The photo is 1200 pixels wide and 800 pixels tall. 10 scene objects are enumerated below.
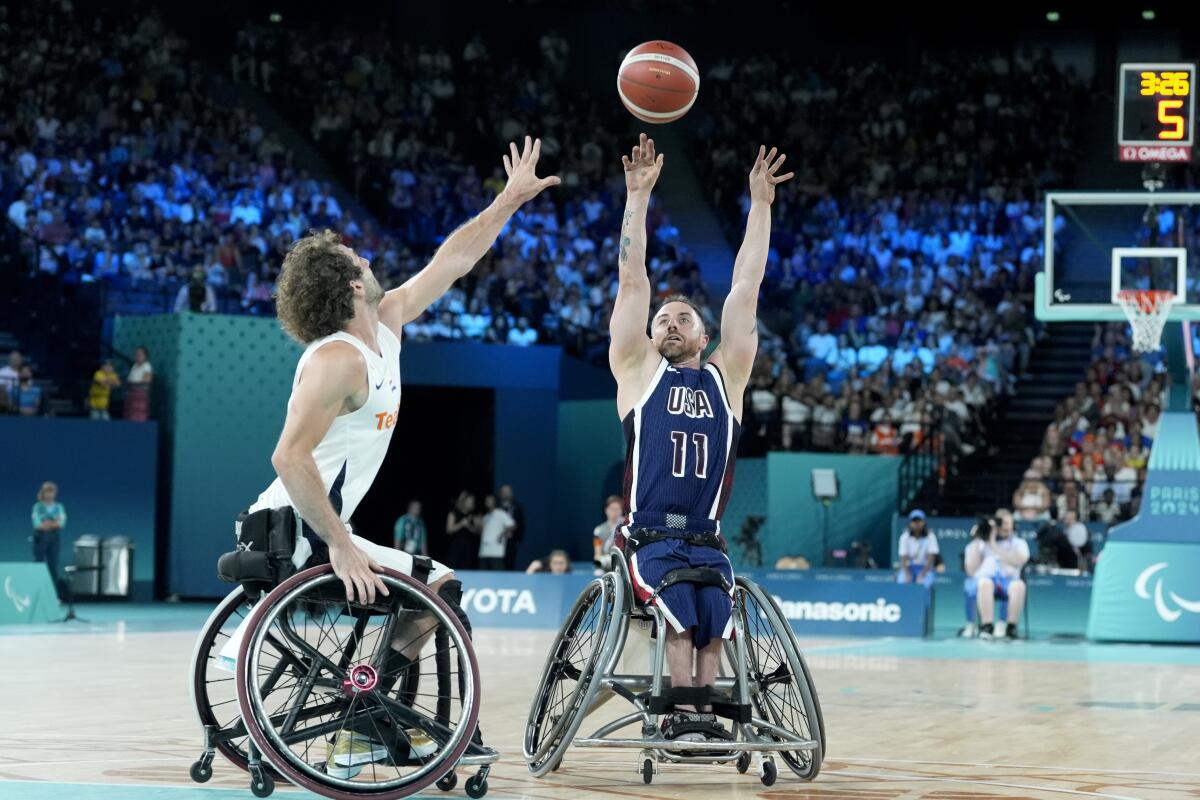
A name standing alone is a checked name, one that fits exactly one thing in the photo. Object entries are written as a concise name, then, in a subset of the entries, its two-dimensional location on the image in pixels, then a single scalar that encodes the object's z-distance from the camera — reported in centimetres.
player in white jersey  571
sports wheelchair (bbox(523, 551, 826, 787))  648
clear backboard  1795
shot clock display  1688
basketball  866
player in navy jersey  673
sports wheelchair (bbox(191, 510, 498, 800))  564
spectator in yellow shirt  2359
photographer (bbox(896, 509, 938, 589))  2056
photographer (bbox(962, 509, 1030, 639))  1931
